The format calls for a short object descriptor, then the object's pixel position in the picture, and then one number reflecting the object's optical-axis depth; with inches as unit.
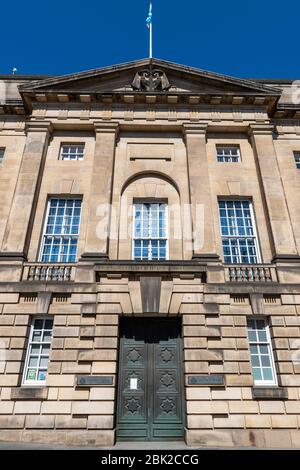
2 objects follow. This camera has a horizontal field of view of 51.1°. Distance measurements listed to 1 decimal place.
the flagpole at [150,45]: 668.2
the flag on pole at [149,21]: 702.5
